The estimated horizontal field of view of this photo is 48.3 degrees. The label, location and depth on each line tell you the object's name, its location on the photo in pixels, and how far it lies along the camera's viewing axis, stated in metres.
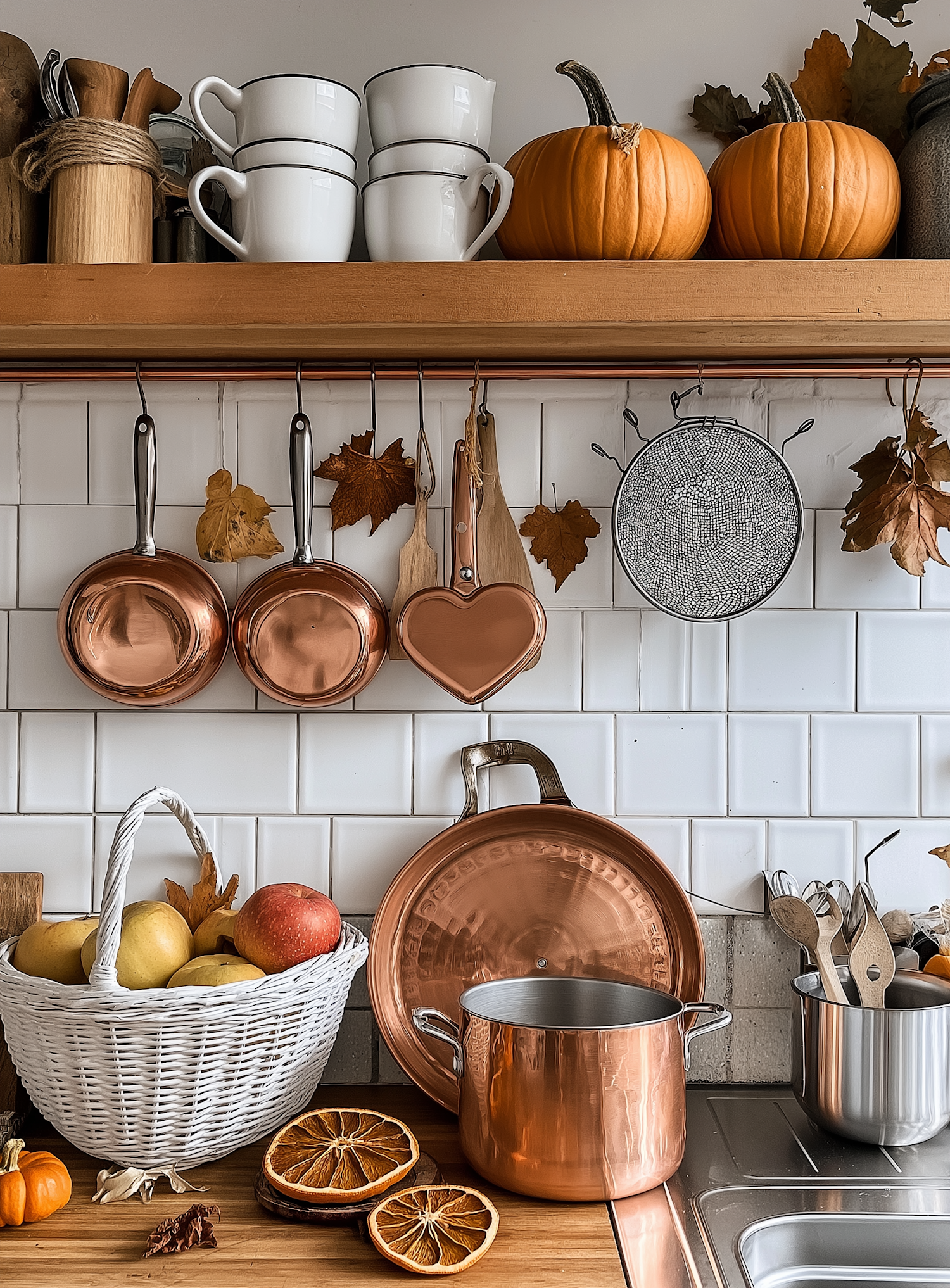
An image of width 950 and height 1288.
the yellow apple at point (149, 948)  0.99
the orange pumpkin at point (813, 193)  0.98
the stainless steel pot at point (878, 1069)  1.01
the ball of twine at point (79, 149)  1.02
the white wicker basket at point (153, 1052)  0.92
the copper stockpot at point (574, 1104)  0.90
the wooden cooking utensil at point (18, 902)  1.17
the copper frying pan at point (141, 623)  1.16
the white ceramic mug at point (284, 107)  0.98
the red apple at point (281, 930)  1.01
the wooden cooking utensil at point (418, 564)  1.19
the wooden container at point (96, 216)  1.01
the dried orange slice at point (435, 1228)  0.83
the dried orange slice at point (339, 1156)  0.91
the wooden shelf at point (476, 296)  0.95
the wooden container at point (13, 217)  1.04
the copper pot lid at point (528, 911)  1.18
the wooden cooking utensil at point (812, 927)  1.06
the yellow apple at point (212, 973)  0.97
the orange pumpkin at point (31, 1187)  0.89
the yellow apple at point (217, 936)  1.08
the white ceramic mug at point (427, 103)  0.99
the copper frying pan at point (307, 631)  1.17
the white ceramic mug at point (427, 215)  0.99
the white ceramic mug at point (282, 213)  0.98
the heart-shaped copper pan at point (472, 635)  1.14
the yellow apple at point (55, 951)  1.00
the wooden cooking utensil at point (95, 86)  1.04
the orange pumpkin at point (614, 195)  0.97
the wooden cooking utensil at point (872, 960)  1.06
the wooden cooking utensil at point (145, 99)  1.06
